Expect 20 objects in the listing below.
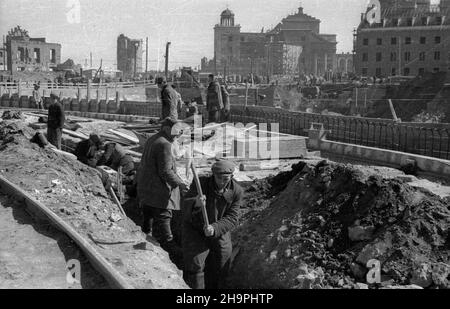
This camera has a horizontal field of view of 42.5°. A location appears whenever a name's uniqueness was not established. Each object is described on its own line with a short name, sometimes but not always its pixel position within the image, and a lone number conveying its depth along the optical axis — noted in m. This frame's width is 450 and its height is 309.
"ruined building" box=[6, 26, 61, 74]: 61.16
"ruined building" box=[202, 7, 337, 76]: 84.56
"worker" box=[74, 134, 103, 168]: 11.39
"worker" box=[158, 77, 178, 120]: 12.76
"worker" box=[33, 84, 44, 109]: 30.95
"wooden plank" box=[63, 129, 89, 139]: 17.03
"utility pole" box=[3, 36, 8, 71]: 63.69
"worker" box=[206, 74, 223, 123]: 16.78
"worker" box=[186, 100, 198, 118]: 19.58
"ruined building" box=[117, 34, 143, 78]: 75.69
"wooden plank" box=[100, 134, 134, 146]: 15.72
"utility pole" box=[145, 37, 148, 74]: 67.49
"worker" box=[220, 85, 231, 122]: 17.64
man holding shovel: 5.85
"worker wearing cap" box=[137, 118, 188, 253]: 6.55
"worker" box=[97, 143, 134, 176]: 10.75
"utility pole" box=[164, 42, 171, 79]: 44.38
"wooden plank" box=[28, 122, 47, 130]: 18.97
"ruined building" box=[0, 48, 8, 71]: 64.10
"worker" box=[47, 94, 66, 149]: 13.04
